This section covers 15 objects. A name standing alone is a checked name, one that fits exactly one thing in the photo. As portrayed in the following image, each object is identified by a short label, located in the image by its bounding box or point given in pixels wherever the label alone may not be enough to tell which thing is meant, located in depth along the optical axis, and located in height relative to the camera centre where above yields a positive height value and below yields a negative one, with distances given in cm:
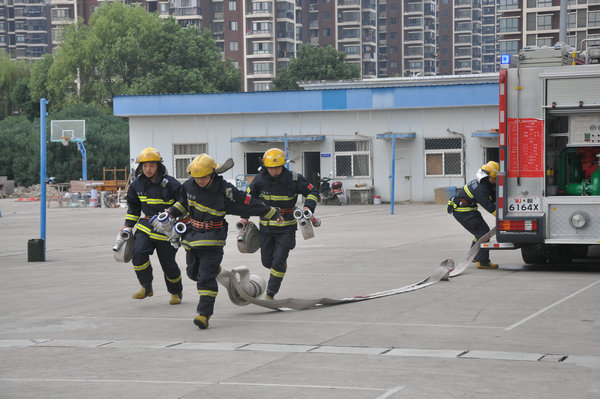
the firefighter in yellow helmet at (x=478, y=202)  1493 -91
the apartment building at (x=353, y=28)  10708 +1799
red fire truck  1373 +4
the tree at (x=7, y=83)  8706 +673
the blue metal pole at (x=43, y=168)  1809 -28
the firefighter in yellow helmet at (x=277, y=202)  1106 -63
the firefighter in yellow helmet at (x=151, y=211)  1122 -71
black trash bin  1800 -188
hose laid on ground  1012 -176
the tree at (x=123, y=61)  7644 +778
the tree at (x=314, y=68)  9438 +845
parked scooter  4259 -193
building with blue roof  4172 +91
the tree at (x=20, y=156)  6450 -10
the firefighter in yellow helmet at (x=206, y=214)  955 -67
